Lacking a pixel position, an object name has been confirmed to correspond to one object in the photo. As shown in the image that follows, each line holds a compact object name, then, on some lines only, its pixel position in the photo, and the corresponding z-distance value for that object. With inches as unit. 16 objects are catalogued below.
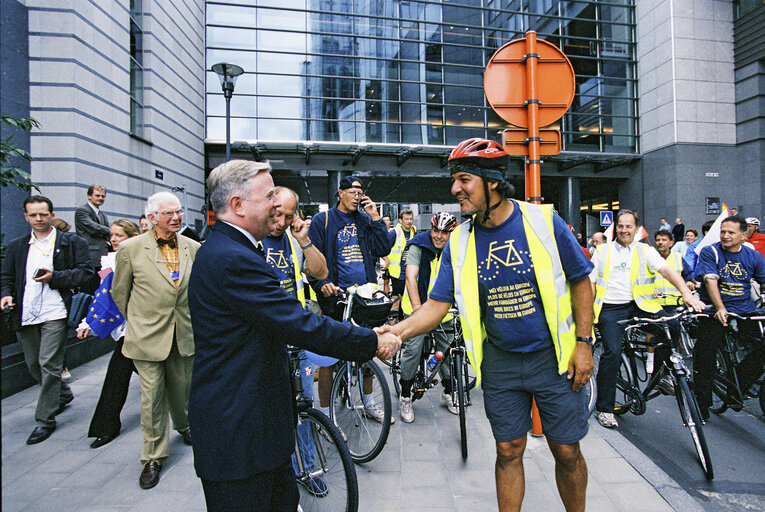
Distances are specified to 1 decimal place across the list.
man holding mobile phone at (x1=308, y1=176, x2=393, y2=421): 163.9
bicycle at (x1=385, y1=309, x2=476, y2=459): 157.5
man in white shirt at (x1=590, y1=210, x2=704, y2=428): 167.9
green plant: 141.0
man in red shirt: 295.4
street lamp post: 373.1
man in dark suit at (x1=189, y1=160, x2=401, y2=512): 68.1
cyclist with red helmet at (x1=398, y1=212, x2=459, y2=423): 166.1
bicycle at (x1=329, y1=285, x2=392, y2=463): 132.8
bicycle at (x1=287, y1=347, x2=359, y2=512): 100.4
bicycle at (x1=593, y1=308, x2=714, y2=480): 132.2
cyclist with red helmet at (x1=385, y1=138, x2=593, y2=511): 92.0
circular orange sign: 155.2
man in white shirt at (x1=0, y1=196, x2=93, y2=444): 160.7
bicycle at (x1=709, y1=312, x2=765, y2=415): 163.3
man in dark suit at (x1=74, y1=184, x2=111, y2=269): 262.5
